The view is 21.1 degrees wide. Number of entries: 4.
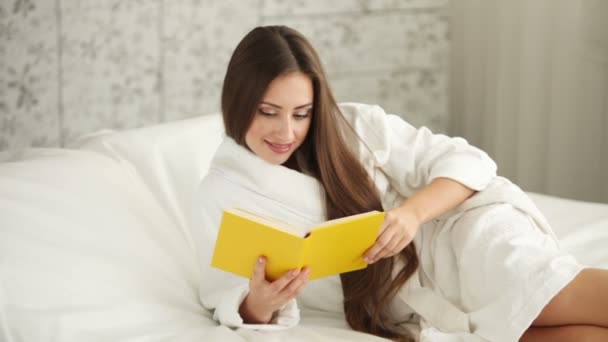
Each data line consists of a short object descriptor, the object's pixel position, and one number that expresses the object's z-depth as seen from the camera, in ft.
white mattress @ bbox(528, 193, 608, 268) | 10.21
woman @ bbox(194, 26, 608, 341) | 8.91
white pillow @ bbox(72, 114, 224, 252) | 10.44
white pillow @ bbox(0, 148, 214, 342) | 8.97
